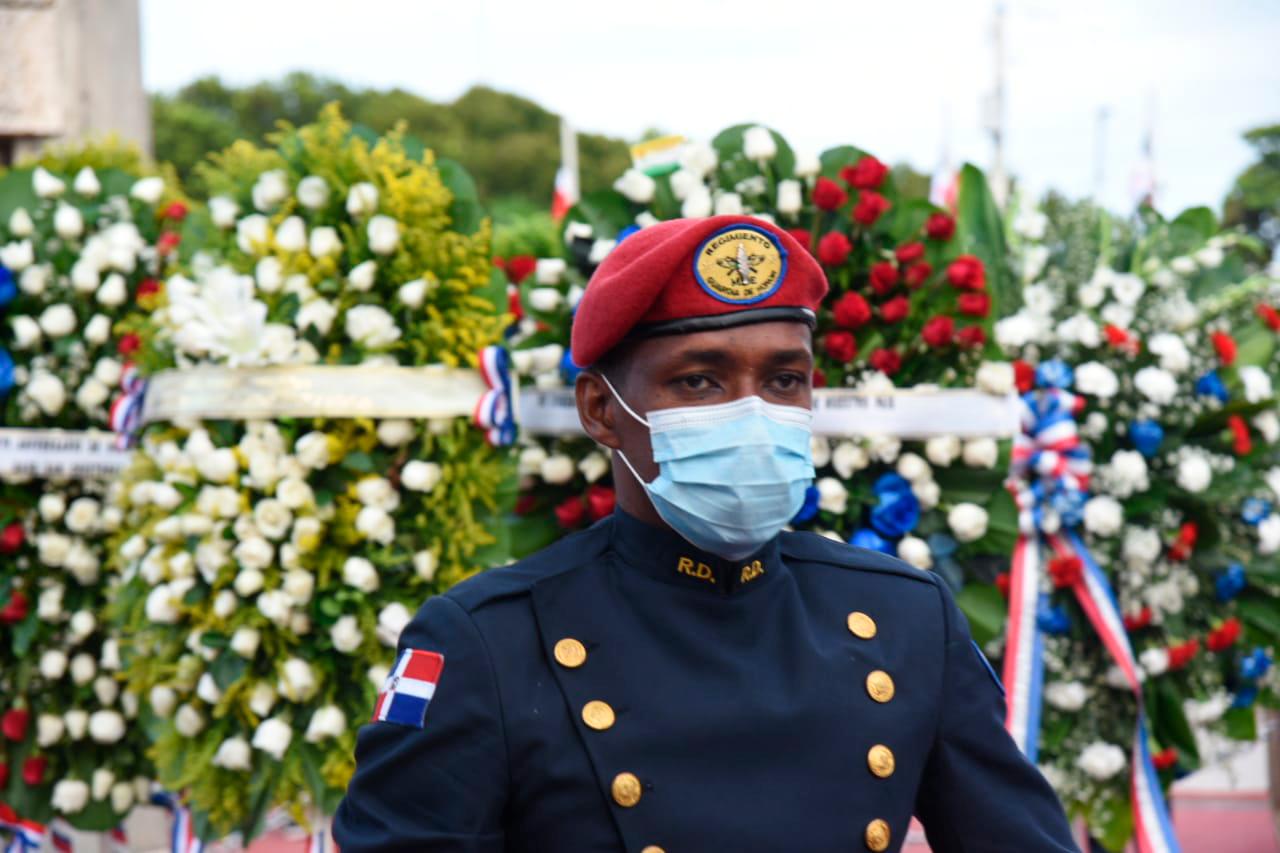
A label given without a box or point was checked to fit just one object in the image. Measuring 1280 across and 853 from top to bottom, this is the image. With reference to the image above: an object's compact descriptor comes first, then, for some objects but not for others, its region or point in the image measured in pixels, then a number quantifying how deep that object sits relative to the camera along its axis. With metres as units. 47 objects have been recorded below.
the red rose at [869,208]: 4.57
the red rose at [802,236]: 4.58
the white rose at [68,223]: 5.27
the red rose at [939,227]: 4.67
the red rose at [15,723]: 5.09
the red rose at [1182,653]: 4.78
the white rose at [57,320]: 5.16
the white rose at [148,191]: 5.43
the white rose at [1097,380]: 4.88
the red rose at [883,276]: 4.51
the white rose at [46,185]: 5.40
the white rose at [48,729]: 5.08
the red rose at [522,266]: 5.26
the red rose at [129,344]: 5.08
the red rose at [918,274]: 4.53
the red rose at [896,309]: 4.50
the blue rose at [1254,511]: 5.01
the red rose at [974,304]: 4.48
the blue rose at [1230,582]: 4.92
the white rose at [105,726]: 5.02
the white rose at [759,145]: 4.70
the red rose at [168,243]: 5.21
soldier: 2.04
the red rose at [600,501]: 4.57
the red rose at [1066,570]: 4.74
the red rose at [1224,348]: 5.03
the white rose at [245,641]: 4.02
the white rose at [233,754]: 4.04
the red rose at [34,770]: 5.10
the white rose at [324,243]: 4.26
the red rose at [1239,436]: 4.93
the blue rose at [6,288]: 5.18
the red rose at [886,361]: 4.51
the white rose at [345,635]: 4.07
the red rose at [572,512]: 4.65
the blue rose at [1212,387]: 5.01
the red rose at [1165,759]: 4.89
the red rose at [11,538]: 5.11
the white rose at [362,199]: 4.28
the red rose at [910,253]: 4.55
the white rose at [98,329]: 5.16
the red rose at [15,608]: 5.09
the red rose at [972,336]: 4.50
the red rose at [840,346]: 4.48
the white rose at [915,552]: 4.40
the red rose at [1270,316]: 5.22
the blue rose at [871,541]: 4.46
